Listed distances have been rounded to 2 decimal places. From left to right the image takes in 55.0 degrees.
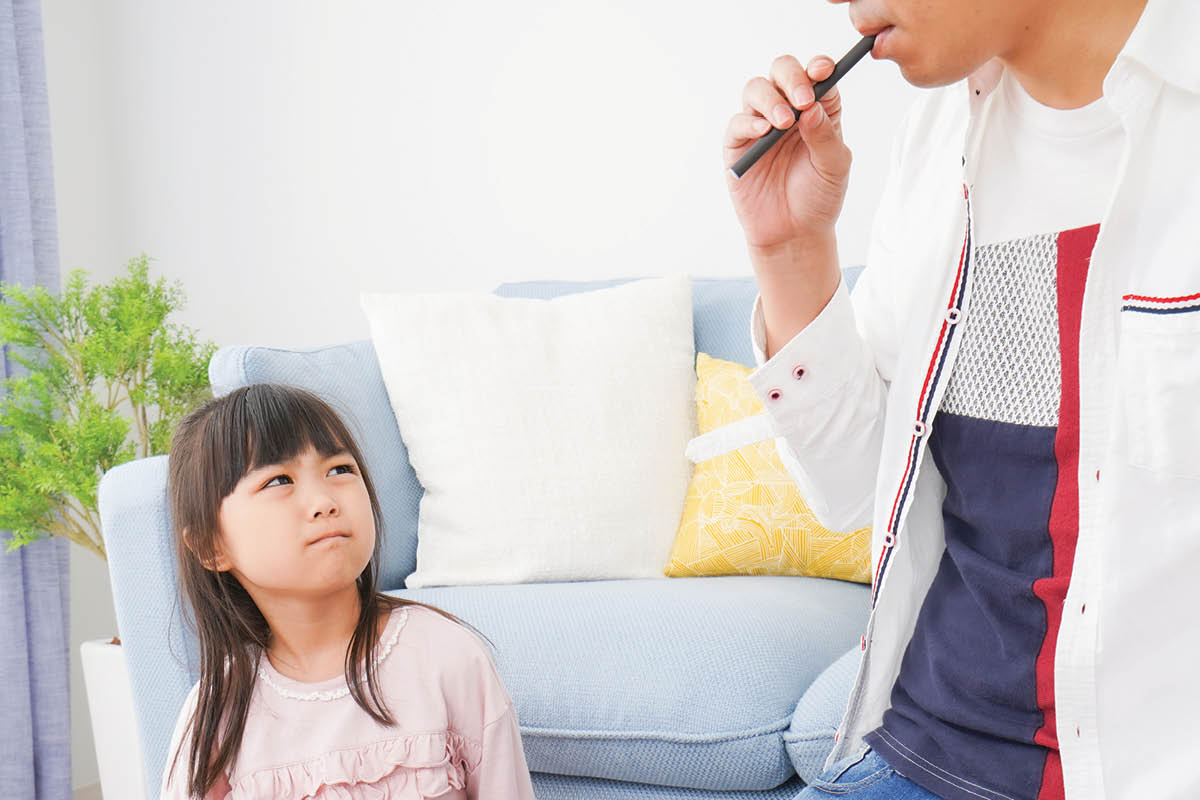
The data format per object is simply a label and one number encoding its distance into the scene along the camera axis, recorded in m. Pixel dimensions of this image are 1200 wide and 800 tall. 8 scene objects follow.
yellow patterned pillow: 1.75
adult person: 0.76
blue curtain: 2.38
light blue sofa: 1.32
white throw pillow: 1.78
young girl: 1.17
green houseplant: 2.16
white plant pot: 2.09
